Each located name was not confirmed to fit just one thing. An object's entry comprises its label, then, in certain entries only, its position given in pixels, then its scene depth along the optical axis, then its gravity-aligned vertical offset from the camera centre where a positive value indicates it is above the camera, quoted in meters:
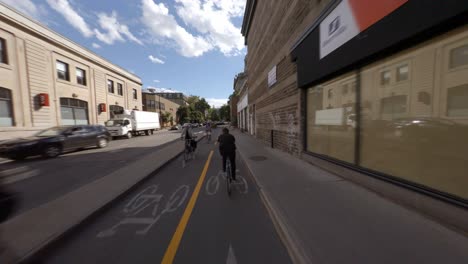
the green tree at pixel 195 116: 63.04 +1.87
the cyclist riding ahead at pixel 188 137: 8.77 -0.73
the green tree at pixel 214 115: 122.22 +4.08
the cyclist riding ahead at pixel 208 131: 16.40 -0.88
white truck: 20.70 -0.11
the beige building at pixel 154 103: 46.03 +4.82
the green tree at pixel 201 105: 85.51 +7.58
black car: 8.69 -0.95
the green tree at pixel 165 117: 48.45 +1.31
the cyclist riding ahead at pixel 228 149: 5.08 -0.78
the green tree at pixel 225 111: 95.00 +5.08
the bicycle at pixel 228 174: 4.58 -1.37
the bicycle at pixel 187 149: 8.55 -1.31
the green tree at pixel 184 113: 58.91 +2.74
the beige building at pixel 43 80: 14.06 +4.21
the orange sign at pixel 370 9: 3.65 +2.31
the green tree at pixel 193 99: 83.57 +10.27
